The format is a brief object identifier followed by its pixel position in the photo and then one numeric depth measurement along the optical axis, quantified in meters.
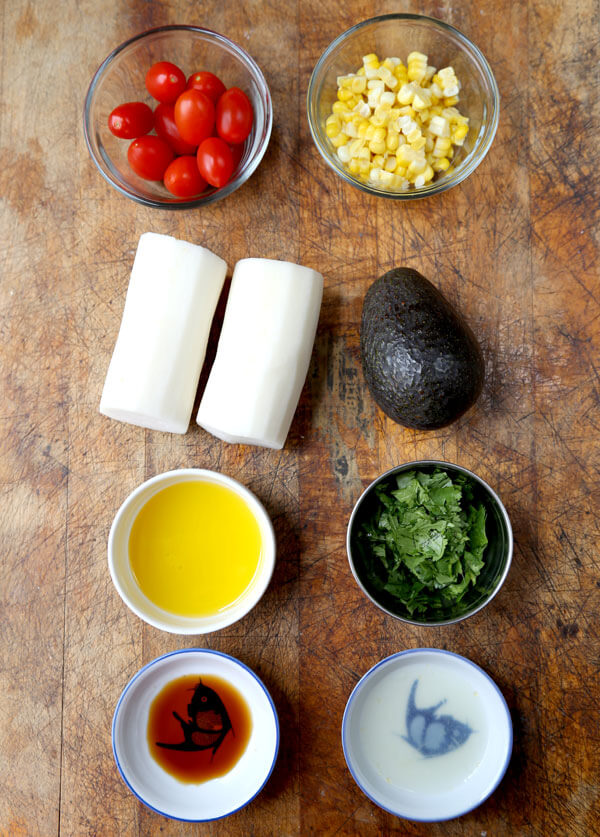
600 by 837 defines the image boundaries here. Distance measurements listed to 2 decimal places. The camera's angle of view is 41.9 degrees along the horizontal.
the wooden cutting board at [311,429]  0.49
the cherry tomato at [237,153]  0.50
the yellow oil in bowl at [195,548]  0.48
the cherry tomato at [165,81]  0.48
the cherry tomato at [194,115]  0.47
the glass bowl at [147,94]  0.49
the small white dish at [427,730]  0.47
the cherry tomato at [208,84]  0.48
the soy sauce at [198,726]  0.48
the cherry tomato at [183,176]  0.48
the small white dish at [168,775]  0.47
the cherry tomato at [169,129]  0.48
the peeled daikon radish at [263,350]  0.46
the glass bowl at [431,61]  0.49
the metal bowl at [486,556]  0.45
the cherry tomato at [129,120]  0.47
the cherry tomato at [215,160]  0.47
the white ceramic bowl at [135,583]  0.47
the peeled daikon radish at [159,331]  0.47
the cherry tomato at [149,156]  0.48
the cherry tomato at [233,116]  0.47
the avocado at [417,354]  0.43
